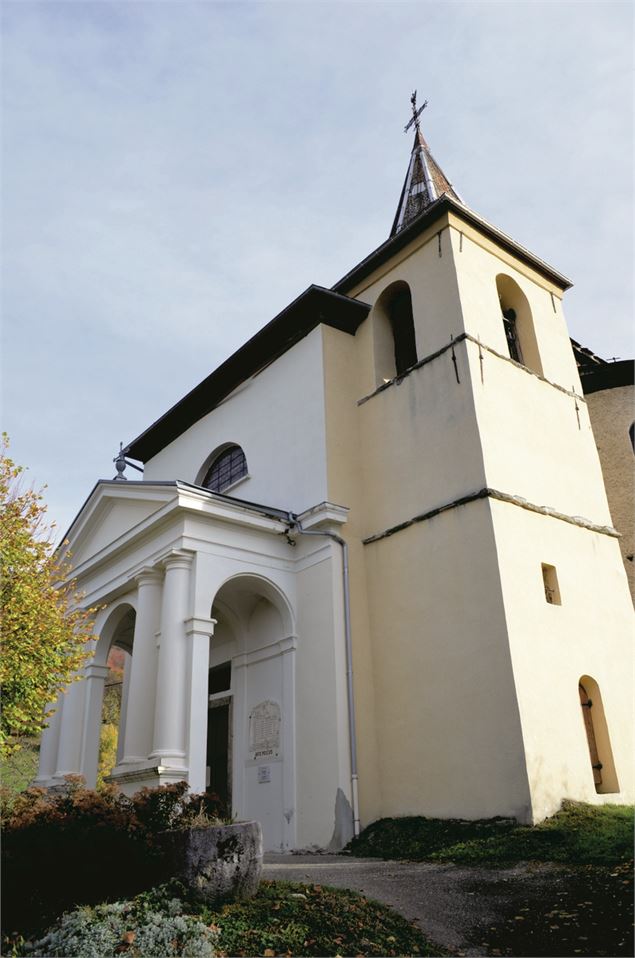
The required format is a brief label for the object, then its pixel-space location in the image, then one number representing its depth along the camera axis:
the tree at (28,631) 9.62
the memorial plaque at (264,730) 12.65
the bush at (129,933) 5.58
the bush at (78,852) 6.21
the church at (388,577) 10.77
